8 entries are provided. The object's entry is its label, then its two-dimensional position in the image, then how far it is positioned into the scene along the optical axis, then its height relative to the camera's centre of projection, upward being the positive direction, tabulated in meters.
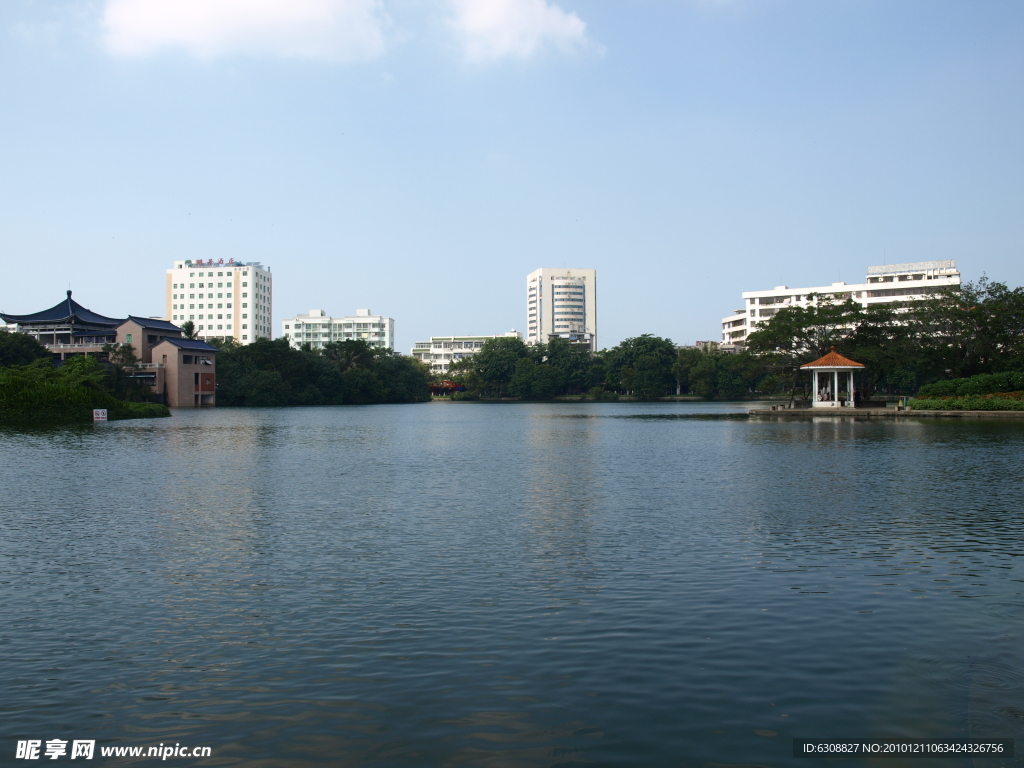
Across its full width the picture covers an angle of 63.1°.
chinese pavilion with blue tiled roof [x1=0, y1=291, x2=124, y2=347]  86.38 +8.46
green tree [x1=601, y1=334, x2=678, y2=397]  120.56 +5.67
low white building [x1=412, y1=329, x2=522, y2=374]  194.25 +12.54
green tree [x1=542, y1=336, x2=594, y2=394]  134.88 +6.28
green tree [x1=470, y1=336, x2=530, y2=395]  134.25 +6.89
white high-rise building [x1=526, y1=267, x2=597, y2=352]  180.88 +14.84
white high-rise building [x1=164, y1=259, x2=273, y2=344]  167.25 +21.75
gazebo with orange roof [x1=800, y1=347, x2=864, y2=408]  56.19 +2.16
